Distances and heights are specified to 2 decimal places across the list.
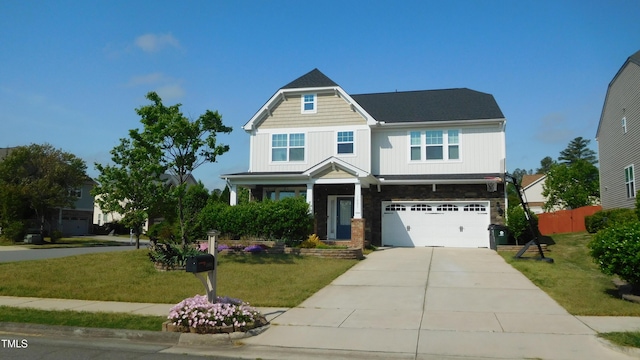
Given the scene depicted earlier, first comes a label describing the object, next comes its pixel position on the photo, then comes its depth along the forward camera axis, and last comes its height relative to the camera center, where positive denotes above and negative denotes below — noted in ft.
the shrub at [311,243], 61.48 -1.79
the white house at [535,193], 198.38 +16.35
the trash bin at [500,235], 64.08 -0.43
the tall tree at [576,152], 285.43 +47.65
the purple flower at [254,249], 59.00 -2.53
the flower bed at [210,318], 26.35 -4.94
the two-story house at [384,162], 71.87 +10.31
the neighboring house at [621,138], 72.64 +15.60
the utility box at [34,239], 110.63 -3.30
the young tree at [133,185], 53.57 +5.45
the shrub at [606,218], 62.64 +2.09
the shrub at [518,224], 63.00 +1.03
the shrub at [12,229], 108.78 -1.12
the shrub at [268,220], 63.46 +1.02
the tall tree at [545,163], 367.86 +52.58
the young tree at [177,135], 51.88 +9.76
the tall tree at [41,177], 112.27 +11.28
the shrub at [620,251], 32.48 -1.20
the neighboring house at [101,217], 185.26 +3.19
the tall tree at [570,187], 152.25 +14.43
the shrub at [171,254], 48.80 -2.77
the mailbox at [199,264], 26.32 -1.98
